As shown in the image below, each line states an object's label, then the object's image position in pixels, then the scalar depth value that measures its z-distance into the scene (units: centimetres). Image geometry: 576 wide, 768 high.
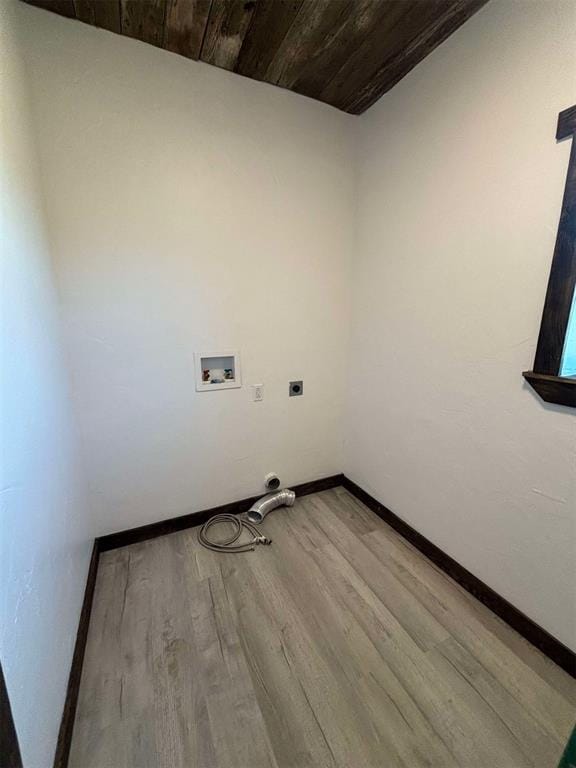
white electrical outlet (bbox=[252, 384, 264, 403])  183
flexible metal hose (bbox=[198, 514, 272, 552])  164
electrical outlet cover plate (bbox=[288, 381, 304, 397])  195
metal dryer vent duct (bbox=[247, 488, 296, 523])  186
